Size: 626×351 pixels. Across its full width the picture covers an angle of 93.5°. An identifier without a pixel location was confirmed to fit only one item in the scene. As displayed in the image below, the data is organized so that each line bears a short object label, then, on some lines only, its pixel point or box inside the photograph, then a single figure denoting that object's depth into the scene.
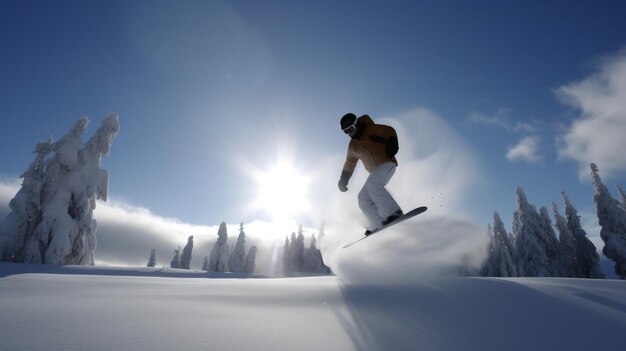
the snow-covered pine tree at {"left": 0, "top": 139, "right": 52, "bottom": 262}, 16.44
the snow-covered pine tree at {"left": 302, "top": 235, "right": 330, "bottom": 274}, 63.38
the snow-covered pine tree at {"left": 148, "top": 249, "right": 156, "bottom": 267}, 63.91
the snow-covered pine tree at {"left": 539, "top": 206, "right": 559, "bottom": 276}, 33.78
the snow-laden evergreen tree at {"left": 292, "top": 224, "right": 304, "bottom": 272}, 65.06
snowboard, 5.90
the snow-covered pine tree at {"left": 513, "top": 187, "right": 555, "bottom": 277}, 32.56
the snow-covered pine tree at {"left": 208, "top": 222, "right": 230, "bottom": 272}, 45.47
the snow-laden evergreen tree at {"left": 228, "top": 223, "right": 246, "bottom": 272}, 54.12
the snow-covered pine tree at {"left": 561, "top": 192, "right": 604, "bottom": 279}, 30.58
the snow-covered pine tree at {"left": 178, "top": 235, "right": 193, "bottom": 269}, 54.00
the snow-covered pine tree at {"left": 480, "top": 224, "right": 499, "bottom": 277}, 42.12
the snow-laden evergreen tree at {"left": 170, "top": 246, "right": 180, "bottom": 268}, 58.51
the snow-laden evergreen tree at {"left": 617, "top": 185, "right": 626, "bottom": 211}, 38.04
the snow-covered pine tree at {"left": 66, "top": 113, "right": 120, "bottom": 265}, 18.19
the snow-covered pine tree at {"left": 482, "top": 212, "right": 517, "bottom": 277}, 41.44
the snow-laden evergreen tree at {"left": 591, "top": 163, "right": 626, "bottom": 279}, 28.19
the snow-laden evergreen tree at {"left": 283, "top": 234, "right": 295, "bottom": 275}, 65.62
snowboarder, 5.97
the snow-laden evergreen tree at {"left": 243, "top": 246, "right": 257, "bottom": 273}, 59.53
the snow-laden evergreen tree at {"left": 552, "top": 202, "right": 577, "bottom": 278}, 33.25
